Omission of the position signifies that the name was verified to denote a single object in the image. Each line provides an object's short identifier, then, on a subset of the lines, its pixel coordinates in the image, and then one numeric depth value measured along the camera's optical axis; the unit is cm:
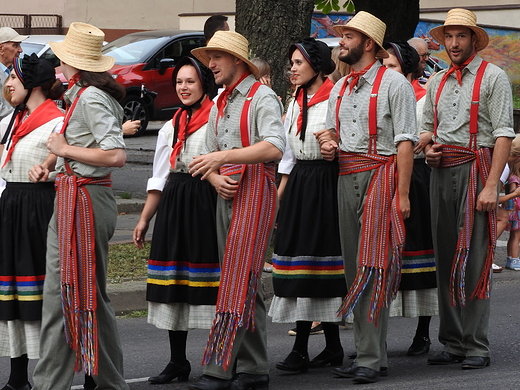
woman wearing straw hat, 975
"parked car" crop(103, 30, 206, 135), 3474
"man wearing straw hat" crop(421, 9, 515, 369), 1139
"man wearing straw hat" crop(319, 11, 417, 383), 1089
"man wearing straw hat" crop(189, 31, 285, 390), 1041
